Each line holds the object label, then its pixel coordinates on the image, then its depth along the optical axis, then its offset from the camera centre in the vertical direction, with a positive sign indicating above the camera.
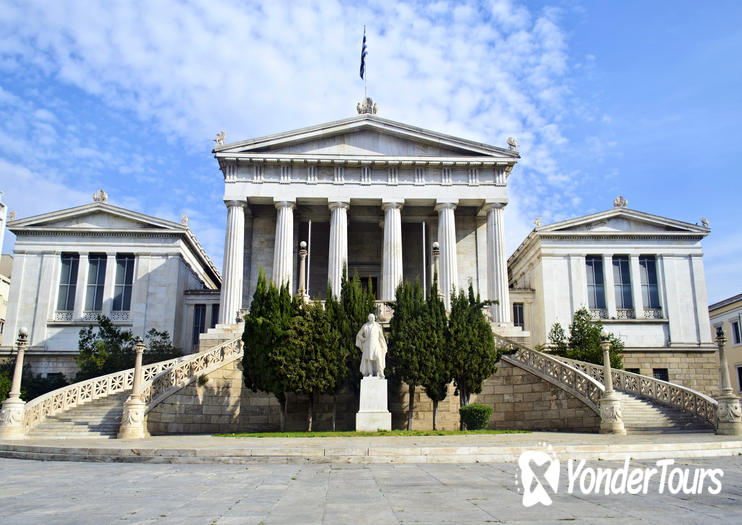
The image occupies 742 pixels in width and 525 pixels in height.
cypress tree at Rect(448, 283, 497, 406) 25.16 +1.46
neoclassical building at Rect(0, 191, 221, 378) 40.22 +6.82
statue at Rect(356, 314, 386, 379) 22.12 +1.36
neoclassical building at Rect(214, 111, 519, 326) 37.69 +12.20
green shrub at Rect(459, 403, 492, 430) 23.52 -1.03
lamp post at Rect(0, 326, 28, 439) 21.11 -1.01
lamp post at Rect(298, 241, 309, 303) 25.88 +4.21
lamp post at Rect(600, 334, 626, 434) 22.00 -0.74
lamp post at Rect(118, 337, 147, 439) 21.38 -0.94
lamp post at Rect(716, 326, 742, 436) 20.98 -0.85
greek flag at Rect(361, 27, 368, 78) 42.84 +21.83
